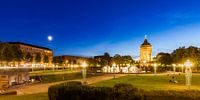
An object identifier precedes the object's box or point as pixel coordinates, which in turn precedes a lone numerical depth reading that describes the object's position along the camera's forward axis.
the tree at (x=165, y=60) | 74.78
